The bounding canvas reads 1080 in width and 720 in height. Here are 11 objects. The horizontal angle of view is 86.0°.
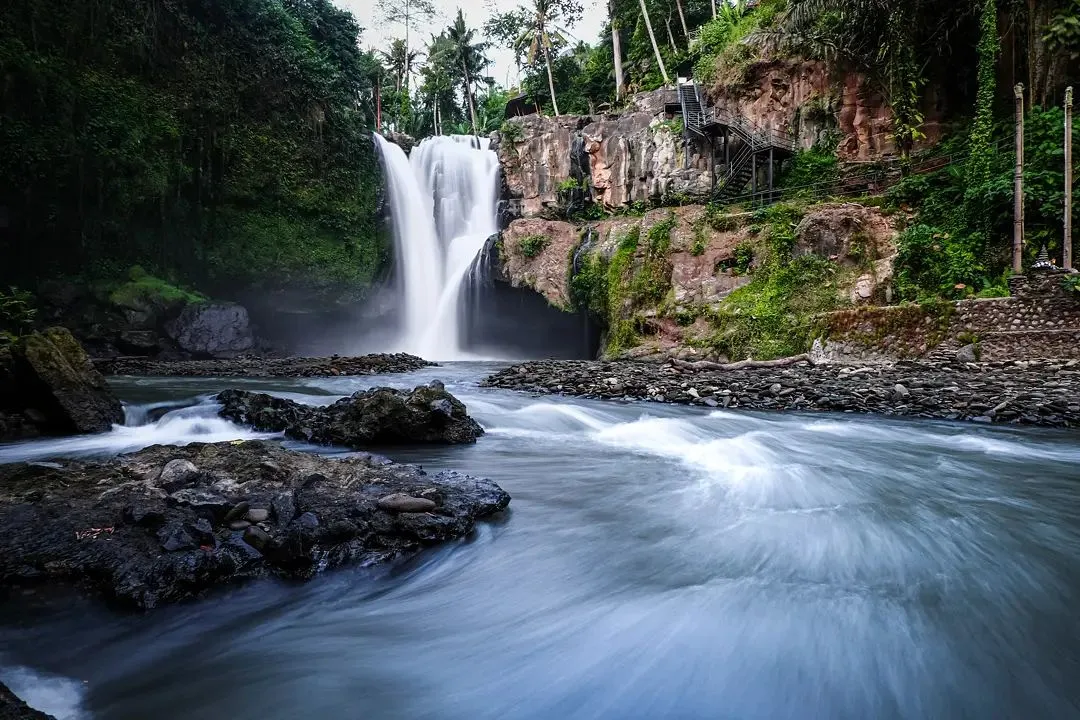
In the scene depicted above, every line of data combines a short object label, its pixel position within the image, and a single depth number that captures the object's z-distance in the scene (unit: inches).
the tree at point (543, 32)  1364.4
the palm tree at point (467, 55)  1633.9
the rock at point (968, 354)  444.1
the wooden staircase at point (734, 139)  838.5
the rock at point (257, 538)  124.0
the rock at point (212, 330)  769.6
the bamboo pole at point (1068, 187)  473.4
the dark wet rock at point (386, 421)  253.4
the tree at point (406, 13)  1802.4
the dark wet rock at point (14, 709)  63.3
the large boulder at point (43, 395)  280.4
